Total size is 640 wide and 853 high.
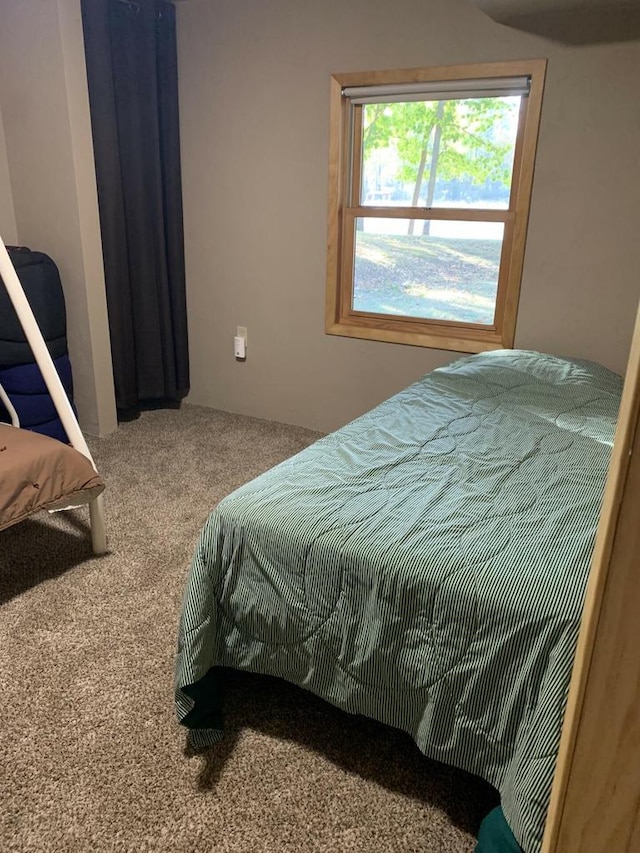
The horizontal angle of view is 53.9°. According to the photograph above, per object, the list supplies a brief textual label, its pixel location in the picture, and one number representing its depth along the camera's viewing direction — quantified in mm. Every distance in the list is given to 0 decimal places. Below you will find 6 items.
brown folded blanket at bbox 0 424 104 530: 1979
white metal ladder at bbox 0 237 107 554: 2267
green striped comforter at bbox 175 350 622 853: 1176
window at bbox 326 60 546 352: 2836
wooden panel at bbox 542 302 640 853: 662
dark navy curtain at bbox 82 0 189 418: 3146
